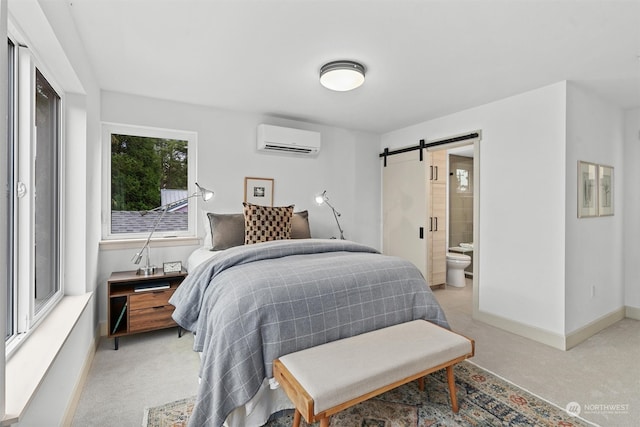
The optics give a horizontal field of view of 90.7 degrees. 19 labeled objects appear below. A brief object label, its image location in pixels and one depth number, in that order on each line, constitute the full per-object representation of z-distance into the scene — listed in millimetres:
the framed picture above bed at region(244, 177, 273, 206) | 3691
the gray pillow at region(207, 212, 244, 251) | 3061
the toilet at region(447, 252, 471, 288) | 4672
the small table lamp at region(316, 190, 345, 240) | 3834
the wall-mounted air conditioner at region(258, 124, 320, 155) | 3620
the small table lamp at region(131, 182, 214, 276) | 2883
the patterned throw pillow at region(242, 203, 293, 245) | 3088
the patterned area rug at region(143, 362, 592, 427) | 1759
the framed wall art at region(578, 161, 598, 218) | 2842
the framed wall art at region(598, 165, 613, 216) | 3084
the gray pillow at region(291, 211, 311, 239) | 3351
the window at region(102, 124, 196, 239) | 3123
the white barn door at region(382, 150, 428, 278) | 4137
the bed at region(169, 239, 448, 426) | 1571
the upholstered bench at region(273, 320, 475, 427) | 1373
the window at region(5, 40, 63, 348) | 1492
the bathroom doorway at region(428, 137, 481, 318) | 5387
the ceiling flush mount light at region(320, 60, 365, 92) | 2352
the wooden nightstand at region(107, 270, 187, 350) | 2652
